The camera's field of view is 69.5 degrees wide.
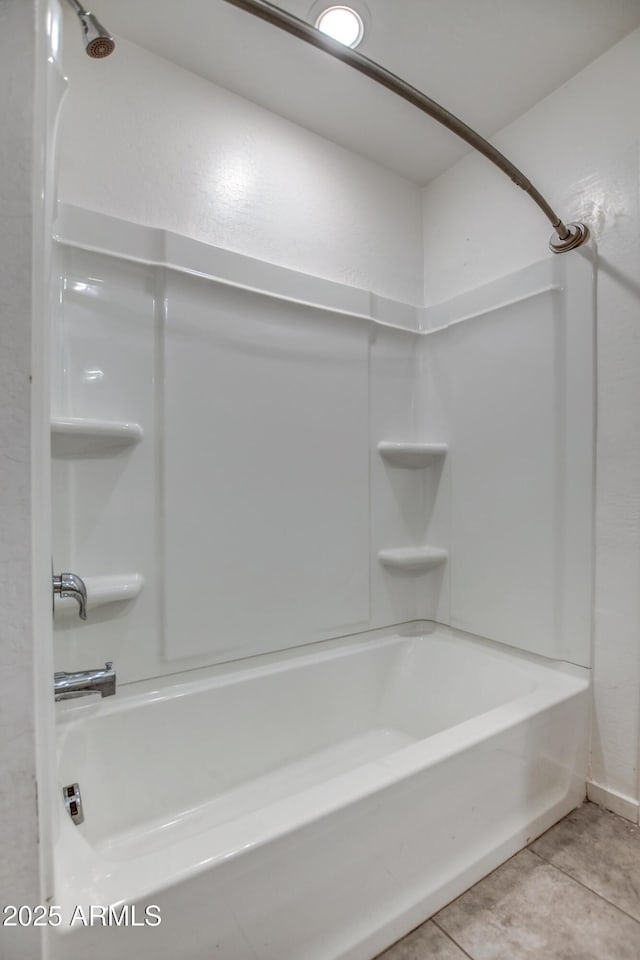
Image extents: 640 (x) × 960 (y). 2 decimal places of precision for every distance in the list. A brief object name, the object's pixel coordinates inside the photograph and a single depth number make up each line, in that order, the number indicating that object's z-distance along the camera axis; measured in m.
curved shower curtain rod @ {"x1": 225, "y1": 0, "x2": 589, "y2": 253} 0.94
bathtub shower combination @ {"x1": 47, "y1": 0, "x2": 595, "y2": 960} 0.95
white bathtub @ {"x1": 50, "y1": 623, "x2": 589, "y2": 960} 0.78
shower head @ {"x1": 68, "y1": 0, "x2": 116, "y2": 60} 0.86
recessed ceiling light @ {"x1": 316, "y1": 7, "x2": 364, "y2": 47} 1.32
